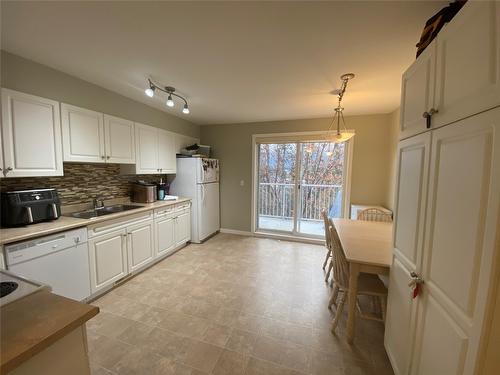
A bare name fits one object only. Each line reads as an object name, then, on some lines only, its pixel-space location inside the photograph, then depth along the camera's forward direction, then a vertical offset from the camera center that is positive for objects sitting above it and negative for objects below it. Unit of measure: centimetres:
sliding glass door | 404 -20
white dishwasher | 164 -80
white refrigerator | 380 -29
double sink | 249 -53
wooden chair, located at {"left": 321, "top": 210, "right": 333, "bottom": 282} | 257 -82
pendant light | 213 +102
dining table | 167 -67
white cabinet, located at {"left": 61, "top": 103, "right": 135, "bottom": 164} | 217 +40
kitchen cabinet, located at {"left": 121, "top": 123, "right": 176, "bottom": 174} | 301 +33
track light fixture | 222 +101
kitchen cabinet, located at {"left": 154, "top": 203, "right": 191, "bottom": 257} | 311 -91
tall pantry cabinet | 73 -8
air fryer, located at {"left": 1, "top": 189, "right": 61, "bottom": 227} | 174 -33
